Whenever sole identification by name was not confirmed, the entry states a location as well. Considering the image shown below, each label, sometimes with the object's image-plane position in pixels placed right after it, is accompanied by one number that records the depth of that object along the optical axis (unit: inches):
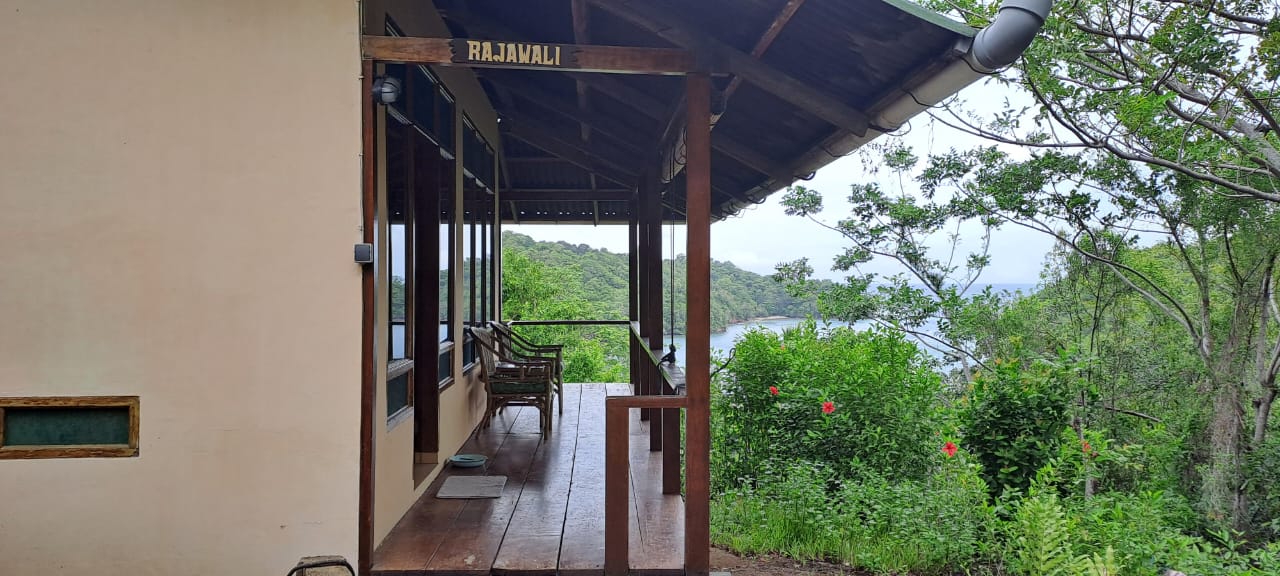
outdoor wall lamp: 129.0
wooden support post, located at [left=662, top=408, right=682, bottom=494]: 178.2
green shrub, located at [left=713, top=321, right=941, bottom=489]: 223.5
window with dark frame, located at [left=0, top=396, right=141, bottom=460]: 125.1
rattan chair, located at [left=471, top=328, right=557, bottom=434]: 243.1
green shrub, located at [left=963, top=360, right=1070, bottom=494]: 230.7
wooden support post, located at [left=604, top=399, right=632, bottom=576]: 135.1
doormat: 180.4
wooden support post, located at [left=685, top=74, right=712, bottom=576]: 136.3
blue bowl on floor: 207.9
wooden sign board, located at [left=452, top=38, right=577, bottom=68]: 128.0
